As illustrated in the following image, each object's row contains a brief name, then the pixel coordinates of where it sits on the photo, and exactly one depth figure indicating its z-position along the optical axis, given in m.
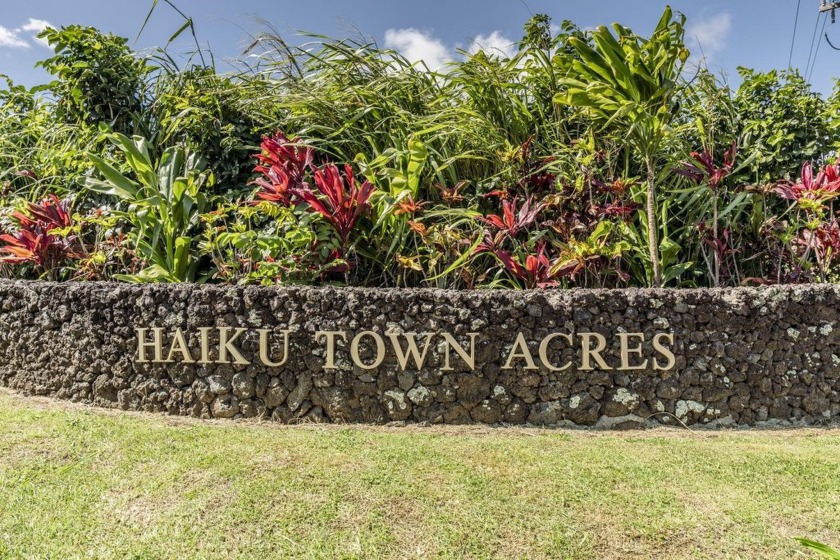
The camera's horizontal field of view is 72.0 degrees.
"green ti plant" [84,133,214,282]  4.14
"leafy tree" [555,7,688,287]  3.60
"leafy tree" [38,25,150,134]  4.82
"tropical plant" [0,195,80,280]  4.48
